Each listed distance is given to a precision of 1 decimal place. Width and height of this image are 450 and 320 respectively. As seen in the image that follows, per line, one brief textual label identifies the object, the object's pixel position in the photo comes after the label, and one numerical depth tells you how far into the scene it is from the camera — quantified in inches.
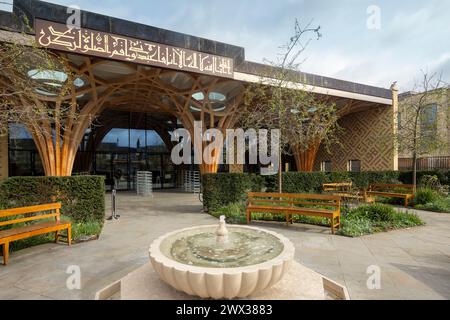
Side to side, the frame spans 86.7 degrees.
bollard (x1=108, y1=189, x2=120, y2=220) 322.2
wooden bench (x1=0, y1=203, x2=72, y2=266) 164.6
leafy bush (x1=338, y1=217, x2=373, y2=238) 232.2
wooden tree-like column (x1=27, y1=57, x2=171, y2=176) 506.0
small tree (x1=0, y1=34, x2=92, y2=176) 476.4
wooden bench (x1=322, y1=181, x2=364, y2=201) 444.8
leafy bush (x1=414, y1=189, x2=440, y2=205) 389.1
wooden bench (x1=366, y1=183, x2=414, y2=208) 400.7
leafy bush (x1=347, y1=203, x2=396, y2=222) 274.8
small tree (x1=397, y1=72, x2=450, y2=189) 432.1
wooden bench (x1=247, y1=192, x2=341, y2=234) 242.2
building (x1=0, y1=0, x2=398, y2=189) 343.9
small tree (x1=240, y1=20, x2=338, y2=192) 320.2
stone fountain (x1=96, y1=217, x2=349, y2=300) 91.9
